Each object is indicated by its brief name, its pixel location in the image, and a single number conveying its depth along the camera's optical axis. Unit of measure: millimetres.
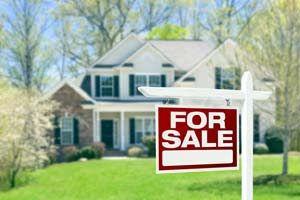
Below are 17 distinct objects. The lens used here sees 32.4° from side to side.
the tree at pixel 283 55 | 14984
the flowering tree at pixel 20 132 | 16172
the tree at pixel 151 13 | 45812
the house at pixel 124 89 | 29016
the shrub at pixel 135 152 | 27719
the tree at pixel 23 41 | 39906
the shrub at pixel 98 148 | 26969
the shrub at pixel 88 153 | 26406
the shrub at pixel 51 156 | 24784
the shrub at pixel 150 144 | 27656
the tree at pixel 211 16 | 43781
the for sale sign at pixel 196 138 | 4699
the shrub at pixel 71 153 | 26536
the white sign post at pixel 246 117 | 5078
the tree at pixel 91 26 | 44094
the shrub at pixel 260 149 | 28656
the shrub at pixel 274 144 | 29438
